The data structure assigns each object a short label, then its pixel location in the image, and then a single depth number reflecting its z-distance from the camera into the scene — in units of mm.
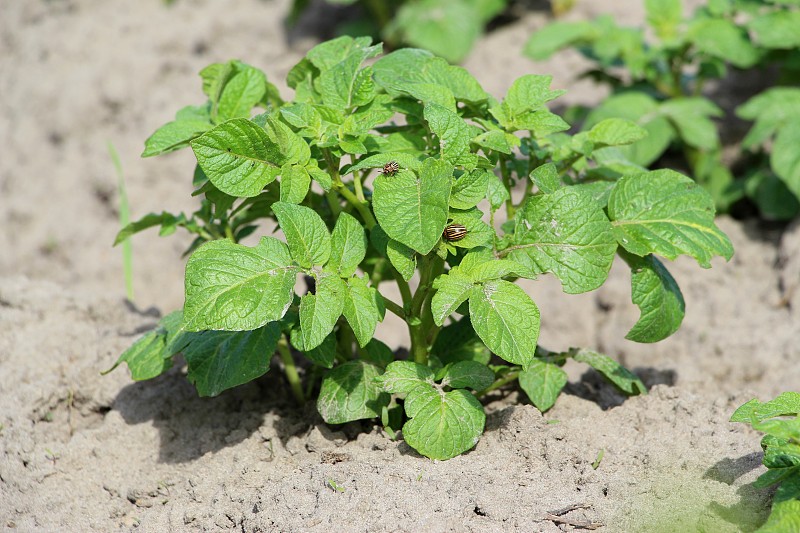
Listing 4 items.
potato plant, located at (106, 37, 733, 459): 4004
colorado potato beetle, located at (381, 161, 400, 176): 4113
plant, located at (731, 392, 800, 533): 3355
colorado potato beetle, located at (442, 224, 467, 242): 4160
